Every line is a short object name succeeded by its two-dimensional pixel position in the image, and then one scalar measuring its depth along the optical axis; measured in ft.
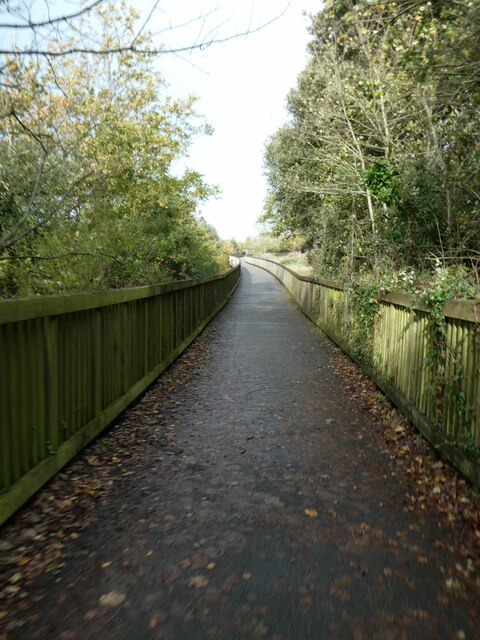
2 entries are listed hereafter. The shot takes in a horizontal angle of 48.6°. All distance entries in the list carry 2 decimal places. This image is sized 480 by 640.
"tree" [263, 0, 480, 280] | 20.68
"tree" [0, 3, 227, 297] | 23.89
